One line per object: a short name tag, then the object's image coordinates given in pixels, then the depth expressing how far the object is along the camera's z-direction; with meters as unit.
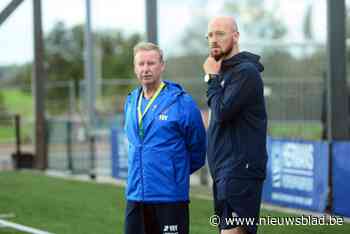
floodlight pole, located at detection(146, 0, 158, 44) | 15.64
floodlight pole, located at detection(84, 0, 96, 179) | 25.29
